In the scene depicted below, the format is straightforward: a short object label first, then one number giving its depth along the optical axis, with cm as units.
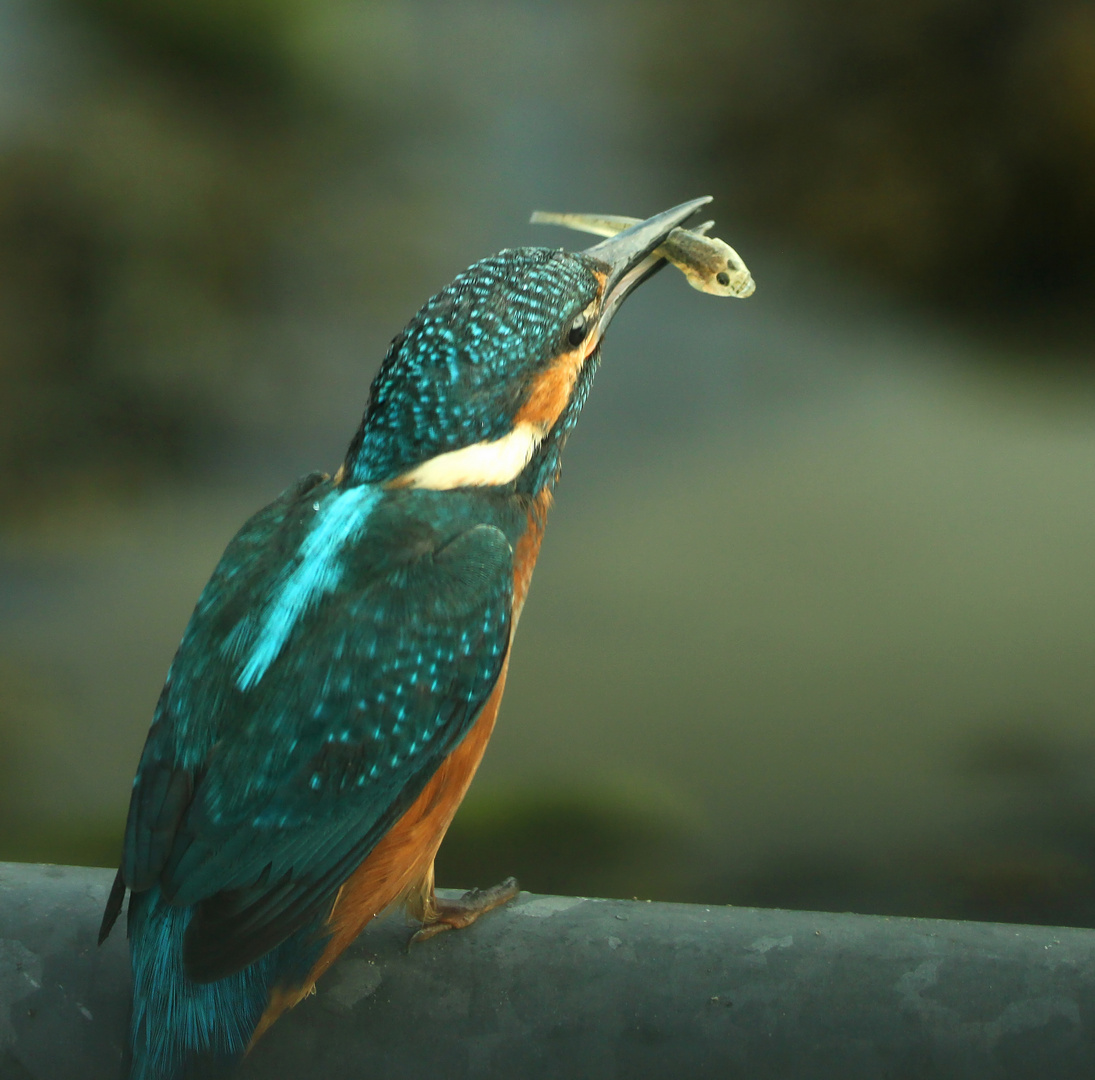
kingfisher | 276
